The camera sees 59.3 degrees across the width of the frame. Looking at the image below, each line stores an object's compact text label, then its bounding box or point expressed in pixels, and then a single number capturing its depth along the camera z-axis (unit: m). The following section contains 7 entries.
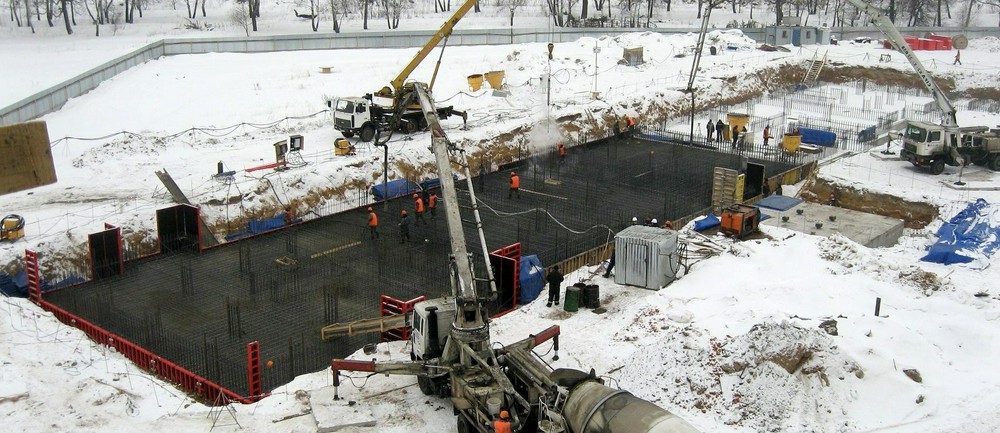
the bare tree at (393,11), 78.38
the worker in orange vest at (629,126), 41.69
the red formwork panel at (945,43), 64.25
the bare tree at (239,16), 73.65
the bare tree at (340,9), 80.44
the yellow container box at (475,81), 47.09
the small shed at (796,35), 64.75
